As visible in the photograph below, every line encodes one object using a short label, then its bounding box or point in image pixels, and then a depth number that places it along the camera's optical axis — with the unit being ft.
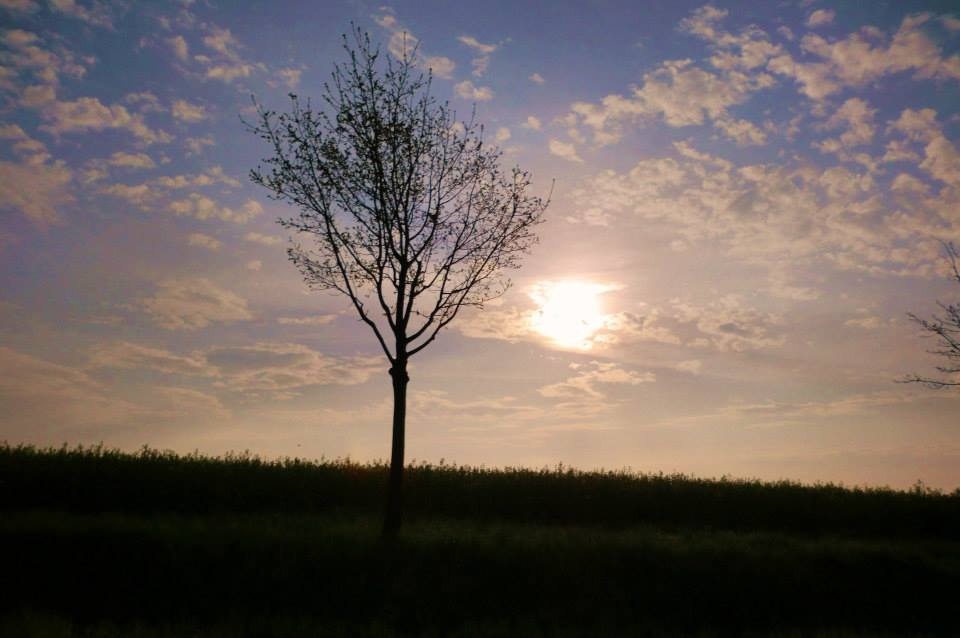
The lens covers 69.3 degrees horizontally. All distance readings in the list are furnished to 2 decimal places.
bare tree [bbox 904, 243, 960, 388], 98.17
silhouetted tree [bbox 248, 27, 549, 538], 71.15
